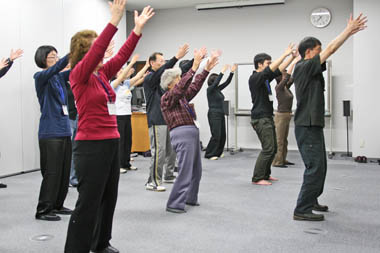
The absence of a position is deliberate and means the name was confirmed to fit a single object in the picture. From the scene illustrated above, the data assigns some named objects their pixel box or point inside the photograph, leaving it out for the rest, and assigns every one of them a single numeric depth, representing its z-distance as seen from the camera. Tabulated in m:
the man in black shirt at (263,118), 4.91
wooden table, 7.97
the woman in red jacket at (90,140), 2.23
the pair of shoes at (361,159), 6.89
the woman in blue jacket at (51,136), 3.50
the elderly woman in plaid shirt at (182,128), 3.74
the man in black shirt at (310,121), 3.34
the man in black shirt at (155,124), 4.64
